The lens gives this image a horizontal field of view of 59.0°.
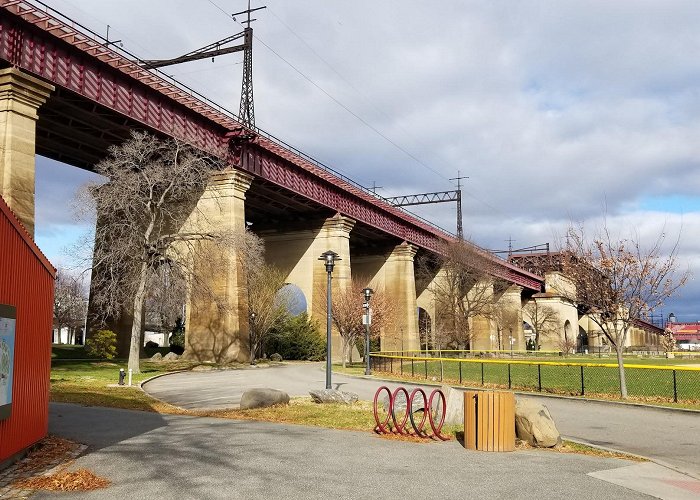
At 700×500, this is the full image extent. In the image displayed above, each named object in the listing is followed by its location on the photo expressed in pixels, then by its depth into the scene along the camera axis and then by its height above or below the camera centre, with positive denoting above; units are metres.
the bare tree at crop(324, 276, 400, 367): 51.59 +1.05
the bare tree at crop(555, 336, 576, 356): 106.00 -3.02
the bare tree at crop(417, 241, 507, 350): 70.31 +4.44
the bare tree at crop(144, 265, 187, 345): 33.25 +2.02
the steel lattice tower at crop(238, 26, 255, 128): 44.84 +18.22
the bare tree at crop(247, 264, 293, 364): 49.69 +1.63
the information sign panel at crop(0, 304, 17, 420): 8.50 -0.40
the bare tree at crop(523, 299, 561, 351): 110.44 +1.18
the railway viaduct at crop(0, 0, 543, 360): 27.42 +11.33
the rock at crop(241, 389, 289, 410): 17.05 -2.01
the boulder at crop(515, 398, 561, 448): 11.64 -1.88
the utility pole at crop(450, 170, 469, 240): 88.12 +16.84
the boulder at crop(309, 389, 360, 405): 18.44 -2.09
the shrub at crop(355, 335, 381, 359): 60.62 -1.93
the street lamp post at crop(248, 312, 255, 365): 49.97 -0.11
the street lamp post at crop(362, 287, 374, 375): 32.95 +0.46
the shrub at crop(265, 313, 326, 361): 55.25 -1.37
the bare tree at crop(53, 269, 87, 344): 74.27 +1.73
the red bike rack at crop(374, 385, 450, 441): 12.70 -2.13
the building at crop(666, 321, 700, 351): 174.88 -3.97
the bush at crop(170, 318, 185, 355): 55.75 -1.32
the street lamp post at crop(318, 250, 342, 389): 20.53 +0.85
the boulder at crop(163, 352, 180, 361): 43.34 -2.17
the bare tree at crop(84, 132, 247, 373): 31.31 +5.77
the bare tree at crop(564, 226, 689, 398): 21.58 +1.38
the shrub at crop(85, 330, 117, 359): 37.94 -1.05
